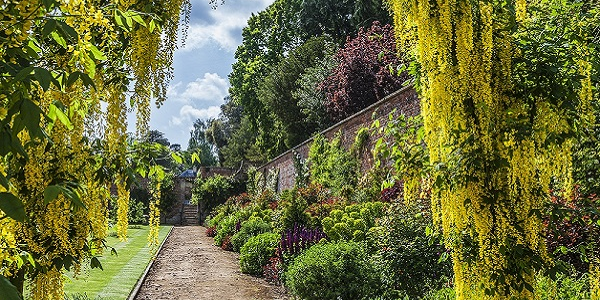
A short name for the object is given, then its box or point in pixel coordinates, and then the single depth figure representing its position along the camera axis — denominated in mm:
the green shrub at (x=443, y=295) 4802
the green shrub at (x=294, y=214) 10891
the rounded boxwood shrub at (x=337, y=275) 6441
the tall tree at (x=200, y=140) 59375
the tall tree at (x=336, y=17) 22938
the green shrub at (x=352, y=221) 8070
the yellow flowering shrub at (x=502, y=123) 2896
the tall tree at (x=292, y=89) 24062
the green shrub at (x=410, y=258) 5828
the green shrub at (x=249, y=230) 13140
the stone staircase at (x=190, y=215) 31080
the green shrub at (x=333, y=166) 12109
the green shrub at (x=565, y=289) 4242
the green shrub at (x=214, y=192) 28922
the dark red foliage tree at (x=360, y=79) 16875
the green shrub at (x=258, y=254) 10172
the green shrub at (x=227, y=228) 16062
